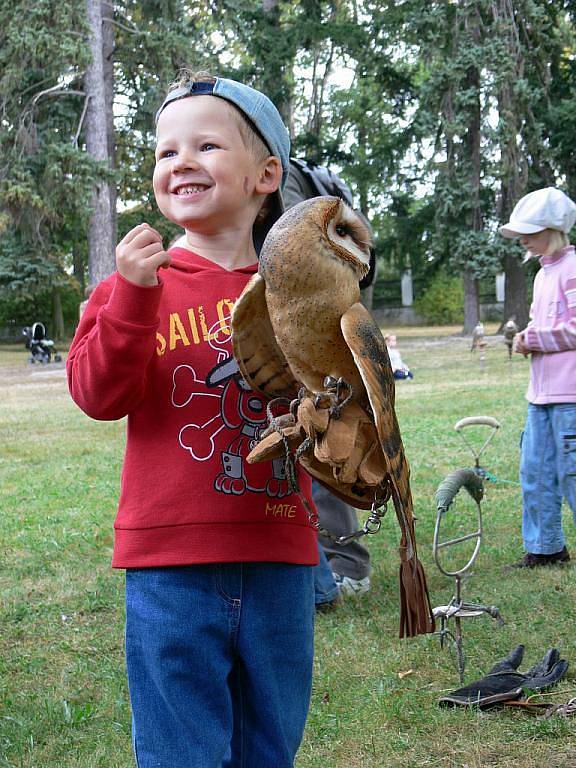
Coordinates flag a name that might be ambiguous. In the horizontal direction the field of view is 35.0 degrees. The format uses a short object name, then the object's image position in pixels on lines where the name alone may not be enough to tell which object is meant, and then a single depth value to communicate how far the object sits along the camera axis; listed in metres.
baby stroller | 24.36
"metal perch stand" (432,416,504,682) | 3.13
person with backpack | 3.74
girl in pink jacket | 4.44
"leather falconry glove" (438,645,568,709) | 3.06
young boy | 1.70
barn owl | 1.58
